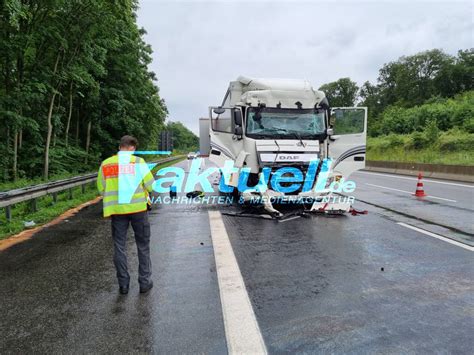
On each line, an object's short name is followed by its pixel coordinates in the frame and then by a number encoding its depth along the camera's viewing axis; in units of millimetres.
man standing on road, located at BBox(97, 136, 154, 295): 4582
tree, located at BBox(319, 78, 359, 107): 103688
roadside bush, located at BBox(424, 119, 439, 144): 33625
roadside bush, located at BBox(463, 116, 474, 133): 32375
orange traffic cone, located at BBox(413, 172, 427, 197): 13391
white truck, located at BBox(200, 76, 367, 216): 9608
